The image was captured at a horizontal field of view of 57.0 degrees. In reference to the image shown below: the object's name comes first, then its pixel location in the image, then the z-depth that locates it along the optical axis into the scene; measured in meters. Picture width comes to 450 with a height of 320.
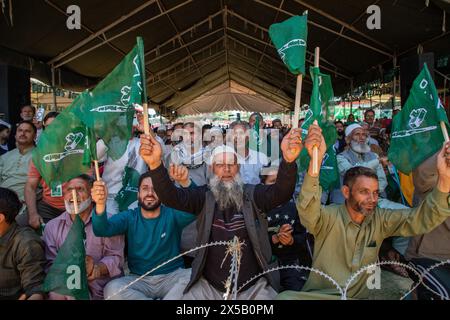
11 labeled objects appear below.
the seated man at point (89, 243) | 3.22
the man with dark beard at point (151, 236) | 3.28
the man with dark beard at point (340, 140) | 7.01
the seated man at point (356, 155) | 4.57
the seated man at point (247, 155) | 4.75
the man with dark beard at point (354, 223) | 2.73
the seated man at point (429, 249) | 2.85
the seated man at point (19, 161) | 4.50
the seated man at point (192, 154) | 4.88
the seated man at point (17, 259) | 2.91
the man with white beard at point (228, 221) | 2.93
